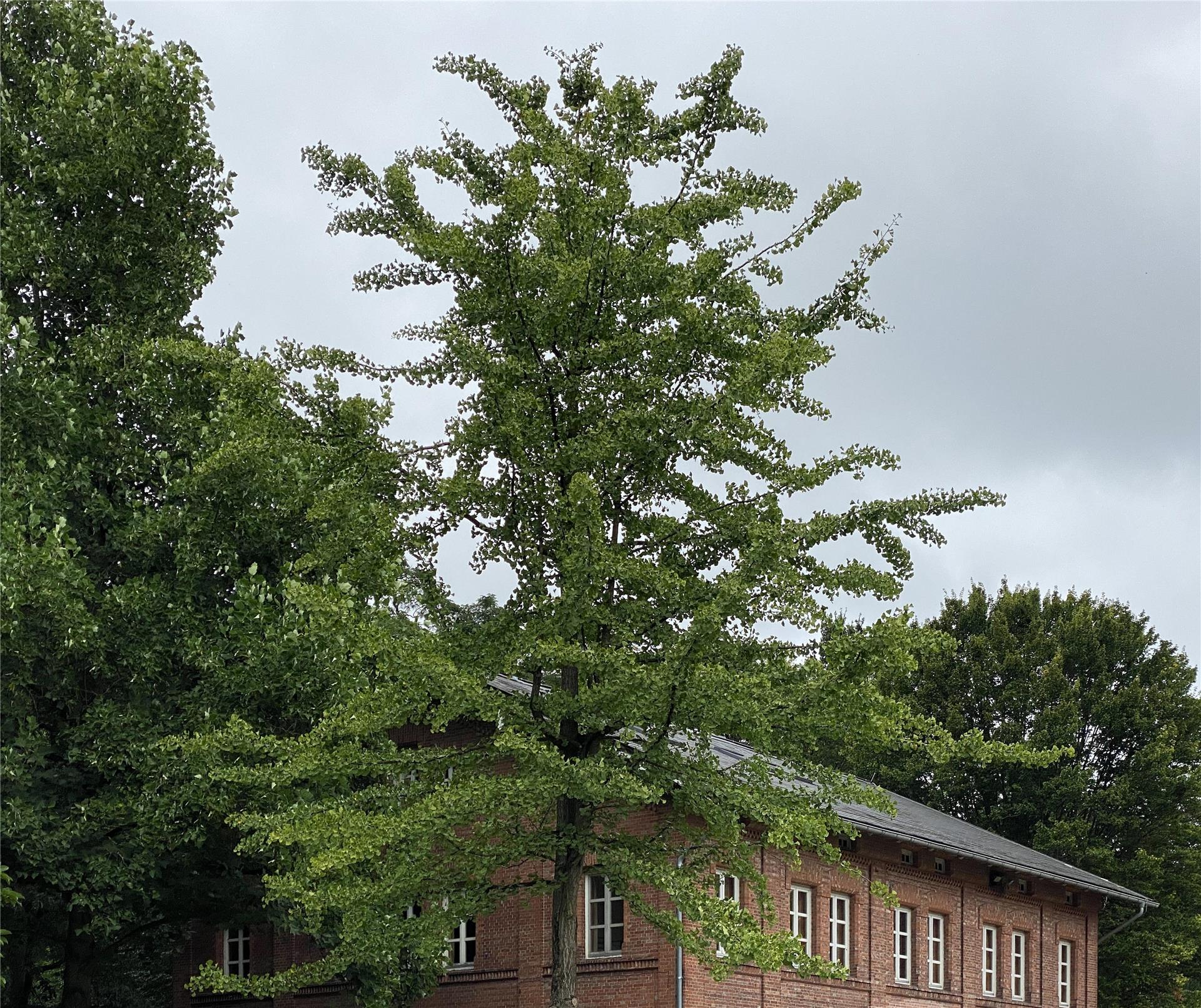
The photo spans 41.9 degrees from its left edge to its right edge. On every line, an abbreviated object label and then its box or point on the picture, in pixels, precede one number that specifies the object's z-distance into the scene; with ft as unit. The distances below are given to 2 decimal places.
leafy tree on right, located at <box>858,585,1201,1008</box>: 145.48
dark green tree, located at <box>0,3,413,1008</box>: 67.67
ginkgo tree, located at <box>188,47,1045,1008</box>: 50.31
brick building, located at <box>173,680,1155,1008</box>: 85.87
